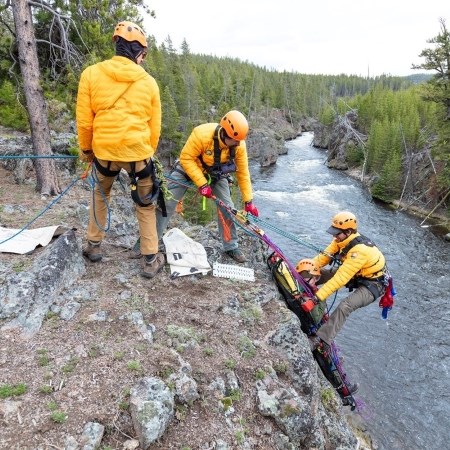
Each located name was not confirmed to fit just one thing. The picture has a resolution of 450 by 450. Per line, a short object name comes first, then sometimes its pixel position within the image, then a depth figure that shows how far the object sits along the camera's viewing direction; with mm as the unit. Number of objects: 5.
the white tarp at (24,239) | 6371
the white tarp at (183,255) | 6992
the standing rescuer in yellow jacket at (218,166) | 6672
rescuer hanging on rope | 8125
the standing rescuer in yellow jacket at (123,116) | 5102
